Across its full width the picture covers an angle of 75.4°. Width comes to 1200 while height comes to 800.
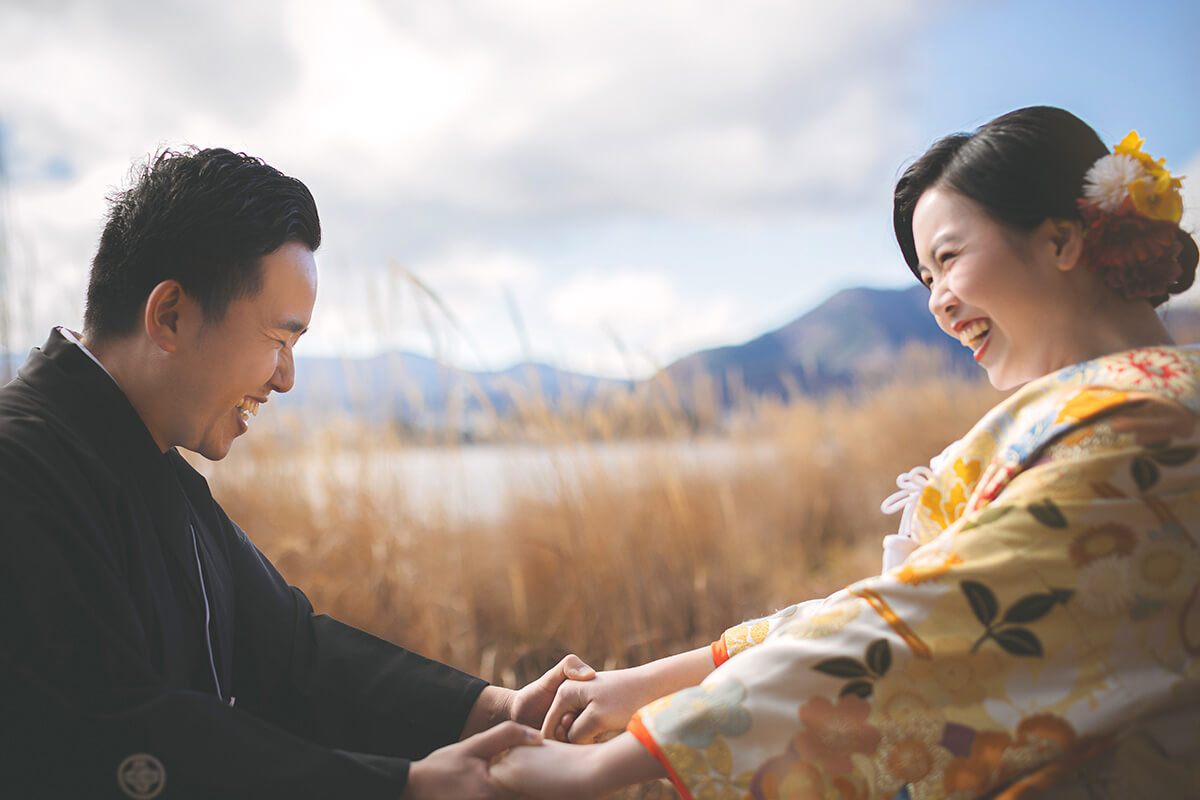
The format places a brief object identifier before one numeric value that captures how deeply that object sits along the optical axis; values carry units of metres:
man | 0.81
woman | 0.78
